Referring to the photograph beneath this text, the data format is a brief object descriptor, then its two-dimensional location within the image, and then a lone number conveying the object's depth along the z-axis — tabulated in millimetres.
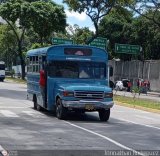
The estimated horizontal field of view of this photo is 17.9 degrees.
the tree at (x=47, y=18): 56678
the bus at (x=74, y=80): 18672
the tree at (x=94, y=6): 44125
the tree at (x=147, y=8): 48312
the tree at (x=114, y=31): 69562
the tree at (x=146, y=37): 62197
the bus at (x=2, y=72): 69000
